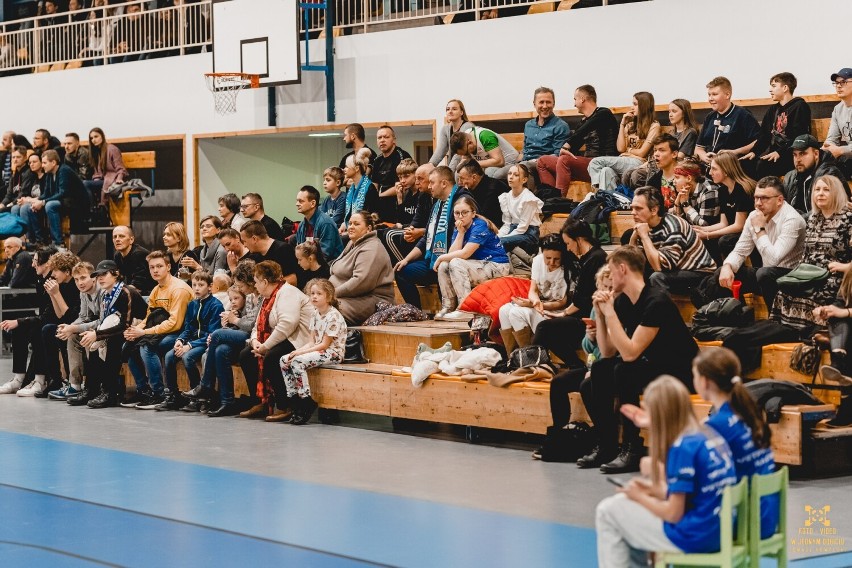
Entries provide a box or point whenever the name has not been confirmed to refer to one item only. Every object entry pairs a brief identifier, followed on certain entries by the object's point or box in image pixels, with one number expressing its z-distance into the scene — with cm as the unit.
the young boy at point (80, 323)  1155
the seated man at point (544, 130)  1196
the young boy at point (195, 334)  1082
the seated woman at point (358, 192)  1233
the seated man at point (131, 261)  1254
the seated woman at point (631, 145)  1120
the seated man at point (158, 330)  1113
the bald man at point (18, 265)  1473
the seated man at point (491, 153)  1202
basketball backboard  1477
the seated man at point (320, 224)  1159
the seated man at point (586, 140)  1169
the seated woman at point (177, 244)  1251
